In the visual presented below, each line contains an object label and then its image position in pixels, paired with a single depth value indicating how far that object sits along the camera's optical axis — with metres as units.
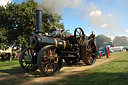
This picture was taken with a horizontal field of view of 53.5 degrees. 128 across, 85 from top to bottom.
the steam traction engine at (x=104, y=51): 13.92
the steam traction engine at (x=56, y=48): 5.96
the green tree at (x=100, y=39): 79.44
